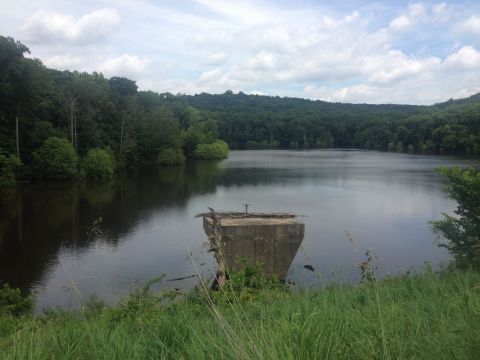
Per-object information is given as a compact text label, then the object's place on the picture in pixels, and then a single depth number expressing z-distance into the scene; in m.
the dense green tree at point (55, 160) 45.72
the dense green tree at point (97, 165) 51.66
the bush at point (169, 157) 74.38
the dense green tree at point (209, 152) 86.38
